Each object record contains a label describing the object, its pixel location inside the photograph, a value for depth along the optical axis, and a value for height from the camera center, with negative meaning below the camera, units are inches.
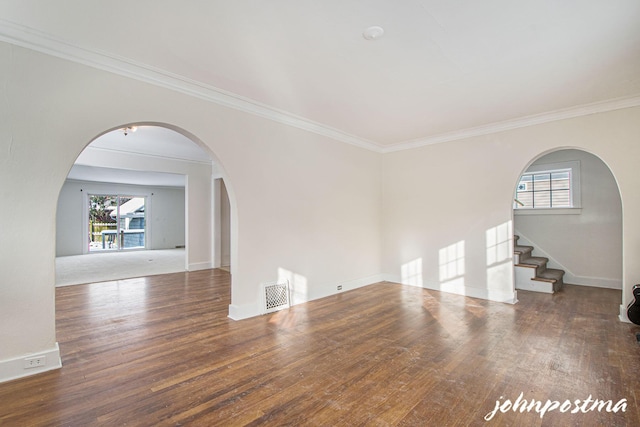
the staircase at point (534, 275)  196.5 -44.0
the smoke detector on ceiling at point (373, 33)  90.3 +55.6
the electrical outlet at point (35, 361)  93.3 -45.9
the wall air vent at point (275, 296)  153.9 -43.1
